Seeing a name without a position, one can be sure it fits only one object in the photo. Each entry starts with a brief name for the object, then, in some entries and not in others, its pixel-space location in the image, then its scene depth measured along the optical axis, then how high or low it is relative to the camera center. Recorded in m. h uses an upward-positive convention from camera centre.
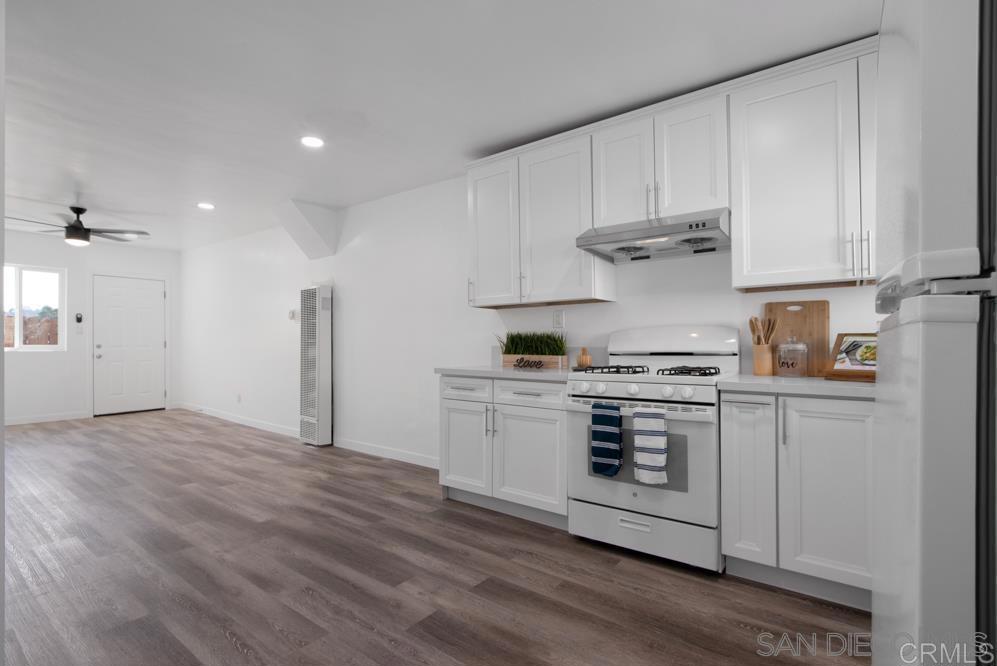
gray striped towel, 2.39 -0.57
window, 6.45 +0.34
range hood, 2.54 +0.53
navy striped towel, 2.55 -0.58
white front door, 7.18 -0.18
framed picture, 2.32 -0.13
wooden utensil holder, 2.66 -0.16
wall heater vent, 5.28 -0.39
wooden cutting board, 2.60 +0.02
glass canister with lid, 2.61 -0.15
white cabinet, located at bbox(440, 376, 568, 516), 2.91 -0.72
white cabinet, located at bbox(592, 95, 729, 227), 2.63 +0.97
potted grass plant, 3.50 -0.14
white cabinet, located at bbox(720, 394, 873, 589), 2.03 -0.68
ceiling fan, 4.95 +1.05
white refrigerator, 0.50 +0.00
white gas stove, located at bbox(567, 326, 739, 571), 2.35 -0.64
